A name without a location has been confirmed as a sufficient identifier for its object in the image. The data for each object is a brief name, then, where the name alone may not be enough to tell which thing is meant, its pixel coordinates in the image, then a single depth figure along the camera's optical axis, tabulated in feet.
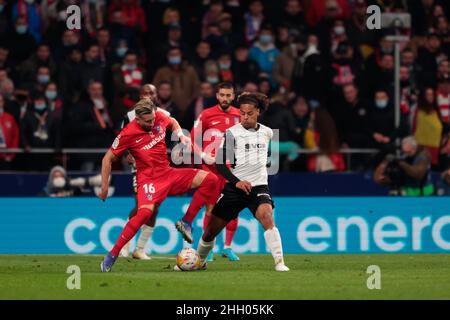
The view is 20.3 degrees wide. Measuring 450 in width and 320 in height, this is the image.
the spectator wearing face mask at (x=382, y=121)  74.33
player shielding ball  51.44
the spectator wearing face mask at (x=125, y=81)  74.59
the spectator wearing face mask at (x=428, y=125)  75.56
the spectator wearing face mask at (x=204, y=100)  73.61
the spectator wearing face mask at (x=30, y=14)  80.02
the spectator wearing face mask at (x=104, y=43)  78.54
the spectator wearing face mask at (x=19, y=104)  72.64
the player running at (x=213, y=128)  60.08
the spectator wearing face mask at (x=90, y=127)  72.84
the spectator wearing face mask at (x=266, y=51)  81.61
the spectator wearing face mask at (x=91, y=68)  75.56
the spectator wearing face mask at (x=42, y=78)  75.28
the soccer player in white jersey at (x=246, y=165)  50.29
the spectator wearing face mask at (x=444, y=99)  77.71
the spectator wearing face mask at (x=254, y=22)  83.25
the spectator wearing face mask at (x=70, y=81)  75.41
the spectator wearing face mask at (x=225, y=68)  78.54
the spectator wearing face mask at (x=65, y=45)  77.46
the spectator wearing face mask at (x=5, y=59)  77.41
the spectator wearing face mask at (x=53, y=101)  72.69
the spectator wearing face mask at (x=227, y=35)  81.51
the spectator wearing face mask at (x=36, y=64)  76.74
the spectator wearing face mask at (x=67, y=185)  70.13
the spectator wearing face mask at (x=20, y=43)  79.05
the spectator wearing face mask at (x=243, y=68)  78.79
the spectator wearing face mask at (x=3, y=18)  79.56
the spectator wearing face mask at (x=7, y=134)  72.23
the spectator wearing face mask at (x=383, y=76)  78.74
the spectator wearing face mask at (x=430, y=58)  81.87
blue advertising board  68.39
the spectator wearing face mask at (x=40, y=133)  72.49
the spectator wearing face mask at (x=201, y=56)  78.89
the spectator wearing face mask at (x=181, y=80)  76.43
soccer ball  52.29
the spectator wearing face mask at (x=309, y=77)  78.28
